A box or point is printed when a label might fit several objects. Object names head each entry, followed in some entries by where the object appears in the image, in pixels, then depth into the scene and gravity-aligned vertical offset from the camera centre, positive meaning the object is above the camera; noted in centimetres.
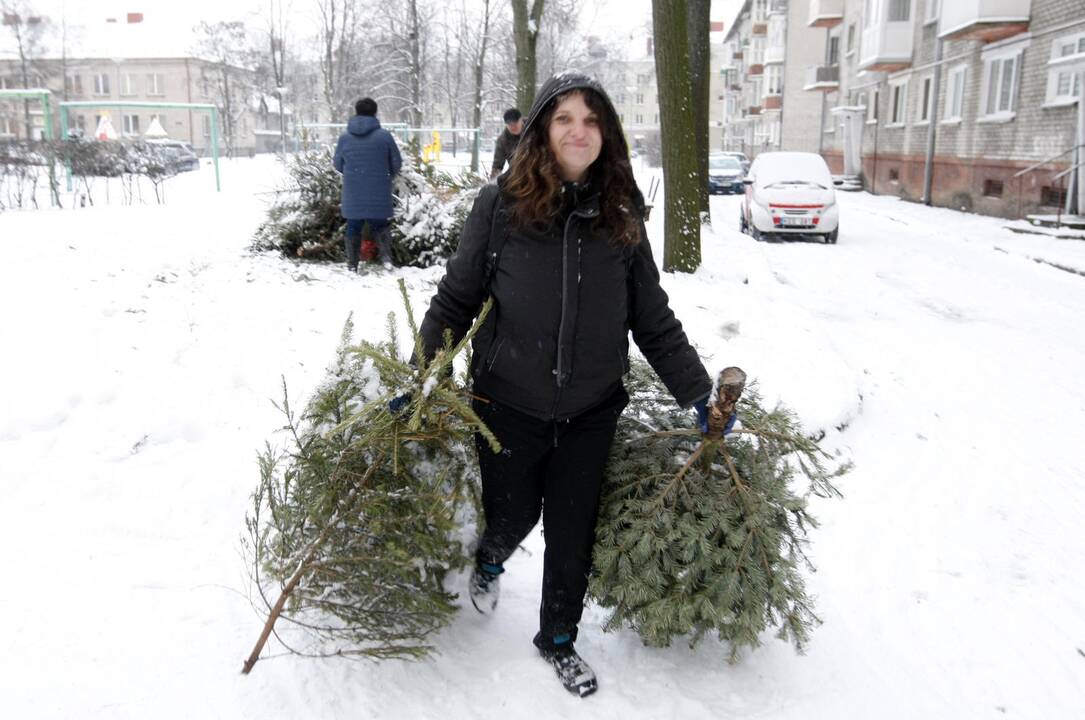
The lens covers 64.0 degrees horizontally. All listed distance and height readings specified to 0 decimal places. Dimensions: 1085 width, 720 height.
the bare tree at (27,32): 4806 +763
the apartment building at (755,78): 5378 +673
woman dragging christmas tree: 262 -47
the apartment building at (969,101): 1814 +191
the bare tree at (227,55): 5547 +715
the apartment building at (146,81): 5856 +600
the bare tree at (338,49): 3812 +561
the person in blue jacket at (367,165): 838 +3
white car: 1554 -46
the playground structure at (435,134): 2100 +93
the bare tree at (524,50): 1633 +225
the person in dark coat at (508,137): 1136 +43
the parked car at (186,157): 3105 +39
